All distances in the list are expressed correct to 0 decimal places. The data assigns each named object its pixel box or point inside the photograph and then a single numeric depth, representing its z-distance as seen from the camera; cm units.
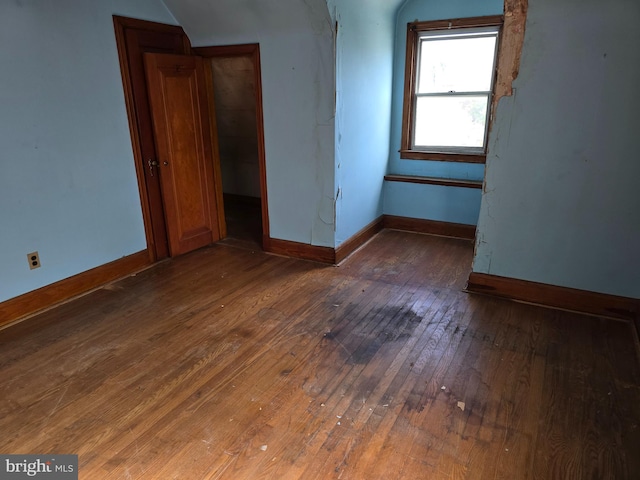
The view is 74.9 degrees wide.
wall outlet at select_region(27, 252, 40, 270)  298
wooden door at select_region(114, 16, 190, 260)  343
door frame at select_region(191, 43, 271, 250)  371
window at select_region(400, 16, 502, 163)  419
